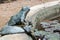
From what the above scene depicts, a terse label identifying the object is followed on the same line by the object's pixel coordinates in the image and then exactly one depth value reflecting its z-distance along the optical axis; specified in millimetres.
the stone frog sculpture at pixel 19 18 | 2123
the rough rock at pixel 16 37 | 1674
